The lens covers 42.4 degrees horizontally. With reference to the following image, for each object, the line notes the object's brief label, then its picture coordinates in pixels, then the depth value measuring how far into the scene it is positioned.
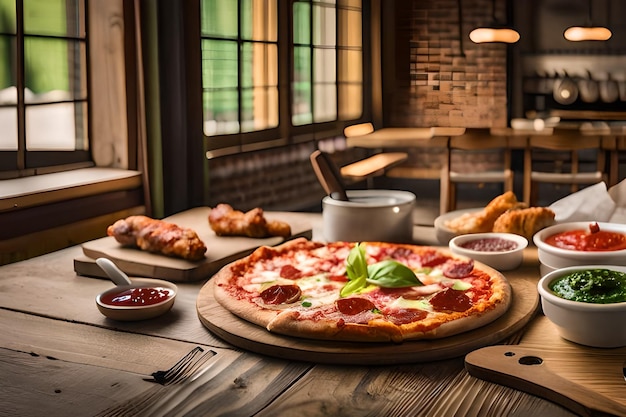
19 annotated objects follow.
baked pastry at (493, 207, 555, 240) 2.00
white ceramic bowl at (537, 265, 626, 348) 1.28
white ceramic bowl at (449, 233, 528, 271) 1.81
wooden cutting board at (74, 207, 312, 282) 1.83
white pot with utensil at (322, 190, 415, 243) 2.03
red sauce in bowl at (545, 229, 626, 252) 1.67
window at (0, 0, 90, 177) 2.68
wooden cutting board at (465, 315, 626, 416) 1.11
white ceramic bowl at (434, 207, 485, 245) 2.08
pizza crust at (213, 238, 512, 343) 1.32
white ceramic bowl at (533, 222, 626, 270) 1.60
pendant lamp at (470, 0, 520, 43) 6.08
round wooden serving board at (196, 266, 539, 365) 1.29
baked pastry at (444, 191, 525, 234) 2.06
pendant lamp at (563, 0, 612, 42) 6.86
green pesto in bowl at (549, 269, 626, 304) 1.31
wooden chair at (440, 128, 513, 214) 5.32
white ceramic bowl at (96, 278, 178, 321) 1.51
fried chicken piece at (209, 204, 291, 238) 2.10
